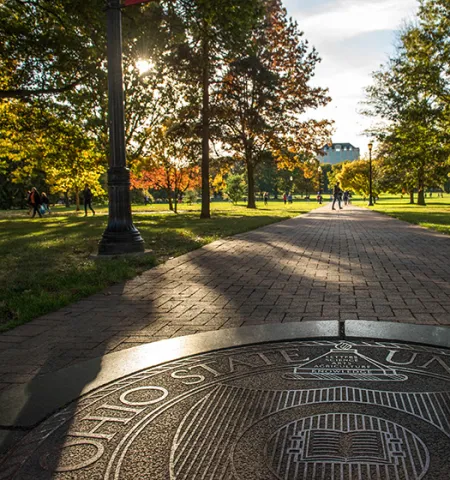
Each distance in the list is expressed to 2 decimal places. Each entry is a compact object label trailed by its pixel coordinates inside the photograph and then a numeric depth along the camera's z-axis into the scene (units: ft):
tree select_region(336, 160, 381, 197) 223.71
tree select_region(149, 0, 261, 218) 42.86
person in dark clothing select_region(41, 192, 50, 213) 102.09
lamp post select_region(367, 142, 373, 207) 148.89
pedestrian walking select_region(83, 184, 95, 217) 102.58
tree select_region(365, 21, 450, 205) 73.61
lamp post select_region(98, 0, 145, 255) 27.30
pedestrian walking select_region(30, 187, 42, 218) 92.99
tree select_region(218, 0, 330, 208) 96.17
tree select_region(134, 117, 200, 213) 79.71
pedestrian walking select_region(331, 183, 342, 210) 115.95
